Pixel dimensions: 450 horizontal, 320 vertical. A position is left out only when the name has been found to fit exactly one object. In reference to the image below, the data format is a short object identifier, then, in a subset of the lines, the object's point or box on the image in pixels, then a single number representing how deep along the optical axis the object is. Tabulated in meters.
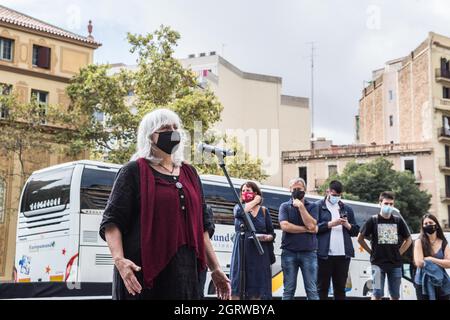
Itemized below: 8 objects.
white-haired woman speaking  3.94
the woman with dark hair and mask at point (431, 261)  9.16
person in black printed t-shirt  9.84
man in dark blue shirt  9.48
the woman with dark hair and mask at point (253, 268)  8.87
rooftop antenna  68.19
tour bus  13.73
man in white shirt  9.80
